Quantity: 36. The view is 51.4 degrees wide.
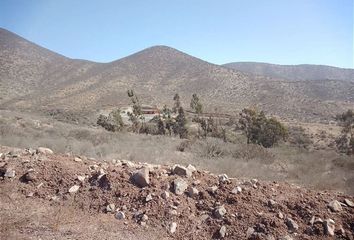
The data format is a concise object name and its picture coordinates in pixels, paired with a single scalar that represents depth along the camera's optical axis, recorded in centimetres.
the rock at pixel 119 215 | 633
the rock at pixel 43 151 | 884
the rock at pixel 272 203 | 632
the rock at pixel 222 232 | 578
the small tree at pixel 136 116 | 2906
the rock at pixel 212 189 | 676
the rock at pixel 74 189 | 707
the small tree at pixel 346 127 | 2850
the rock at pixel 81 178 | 734
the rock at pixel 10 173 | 752
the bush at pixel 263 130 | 2453
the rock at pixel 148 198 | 660
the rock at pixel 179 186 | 677
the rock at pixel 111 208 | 655
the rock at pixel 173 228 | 596
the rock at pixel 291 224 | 579
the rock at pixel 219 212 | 615
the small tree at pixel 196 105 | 2920
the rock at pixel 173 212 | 626
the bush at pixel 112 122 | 2776
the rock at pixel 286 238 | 553
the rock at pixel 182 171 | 733
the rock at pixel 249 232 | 573
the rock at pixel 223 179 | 705
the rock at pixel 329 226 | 563
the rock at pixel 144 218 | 622
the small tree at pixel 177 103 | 3107
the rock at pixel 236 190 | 665
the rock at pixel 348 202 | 629
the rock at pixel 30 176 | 739
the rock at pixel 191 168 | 751
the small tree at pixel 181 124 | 2733
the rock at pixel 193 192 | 672
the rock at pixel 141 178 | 698
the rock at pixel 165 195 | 661
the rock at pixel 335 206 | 613
